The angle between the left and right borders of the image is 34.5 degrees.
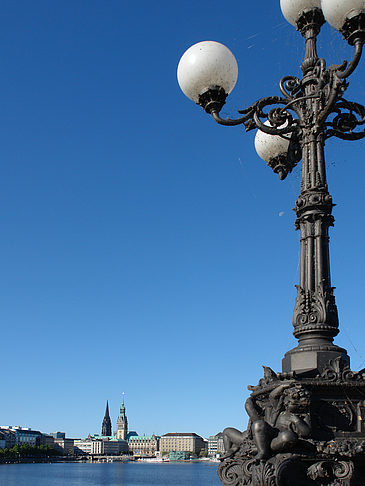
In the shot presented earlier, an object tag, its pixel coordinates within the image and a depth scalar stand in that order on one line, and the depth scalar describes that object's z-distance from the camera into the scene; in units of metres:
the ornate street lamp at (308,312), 4.88
